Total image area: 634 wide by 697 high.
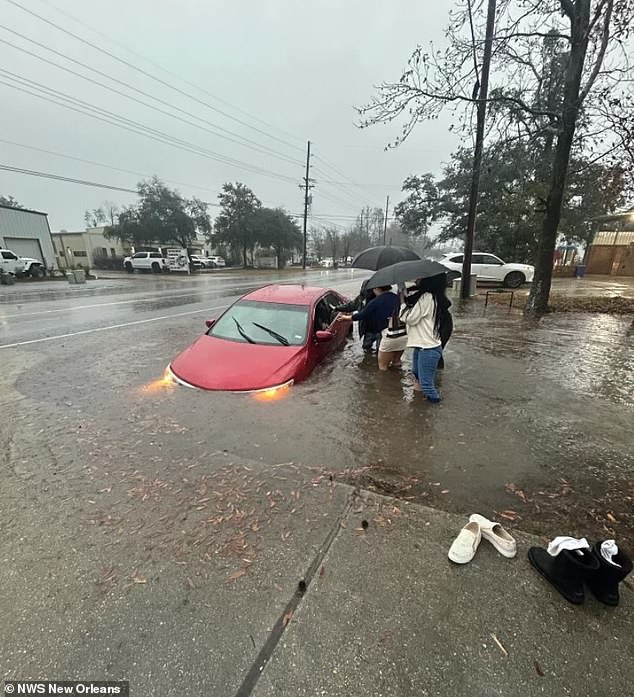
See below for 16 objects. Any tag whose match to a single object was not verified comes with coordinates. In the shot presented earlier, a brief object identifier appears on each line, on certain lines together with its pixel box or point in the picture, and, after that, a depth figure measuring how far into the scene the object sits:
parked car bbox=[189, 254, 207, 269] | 42.03
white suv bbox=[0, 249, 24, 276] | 21.56
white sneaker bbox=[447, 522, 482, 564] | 2.00
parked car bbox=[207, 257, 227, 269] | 46.83
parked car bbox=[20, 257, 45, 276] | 23.02
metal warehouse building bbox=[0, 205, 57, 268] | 26.59
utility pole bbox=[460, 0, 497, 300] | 10.12
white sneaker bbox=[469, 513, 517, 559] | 2.04
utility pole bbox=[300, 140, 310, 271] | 41.50
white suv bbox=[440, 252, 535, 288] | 17.05
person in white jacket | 4.12
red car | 4.17
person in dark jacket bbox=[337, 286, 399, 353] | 5.43
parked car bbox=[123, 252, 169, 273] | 33.75
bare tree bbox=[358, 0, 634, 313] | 8.40
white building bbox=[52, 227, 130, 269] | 47.09
